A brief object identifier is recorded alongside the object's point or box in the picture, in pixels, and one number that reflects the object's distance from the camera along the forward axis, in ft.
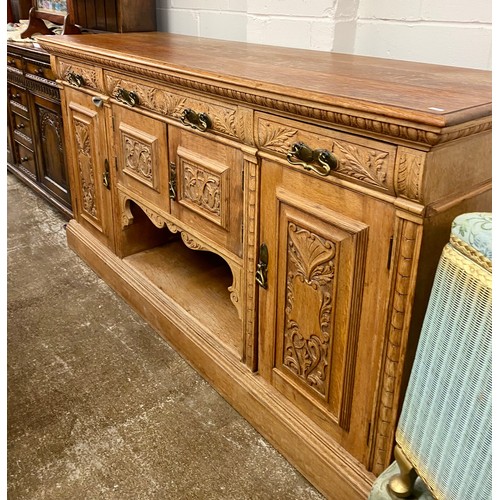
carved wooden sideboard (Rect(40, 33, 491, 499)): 3.47
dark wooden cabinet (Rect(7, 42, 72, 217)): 9.19
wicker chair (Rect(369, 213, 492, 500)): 2.56
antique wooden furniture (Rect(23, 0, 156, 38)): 8.38
